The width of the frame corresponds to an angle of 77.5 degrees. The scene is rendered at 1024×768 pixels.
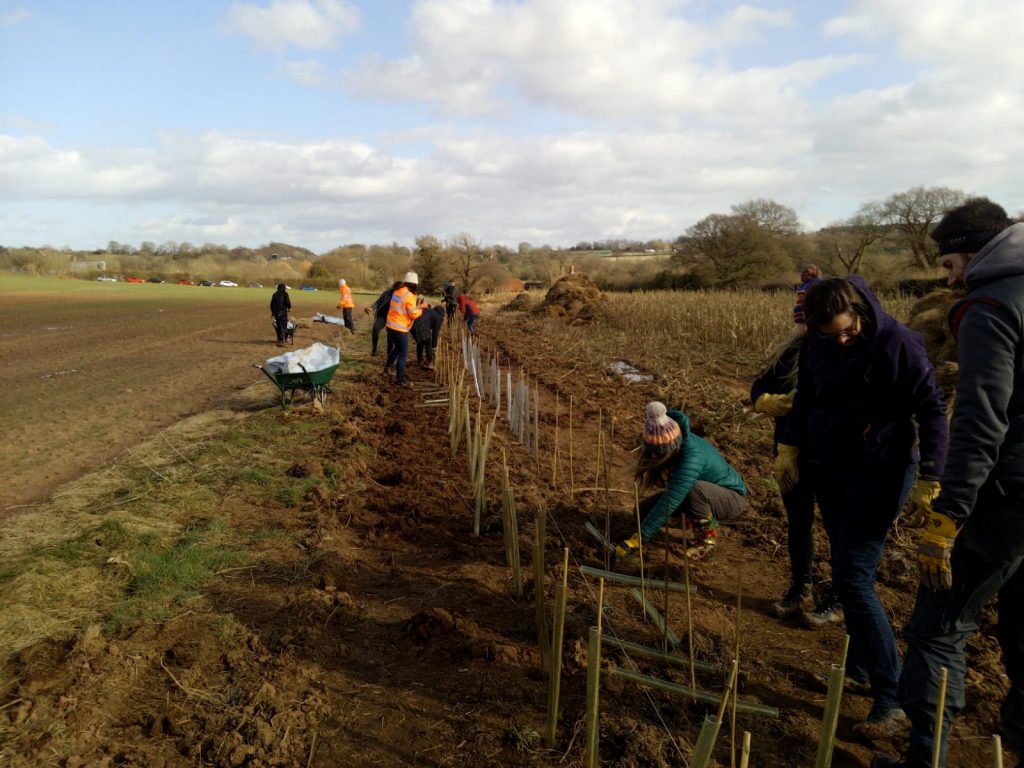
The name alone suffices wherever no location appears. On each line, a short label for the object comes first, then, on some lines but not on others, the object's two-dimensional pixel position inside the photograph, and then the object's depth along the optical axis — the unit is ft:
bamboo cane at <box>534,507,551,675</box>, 8.63
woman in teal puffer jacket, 11.16
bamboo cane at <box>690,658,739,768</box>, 4.81
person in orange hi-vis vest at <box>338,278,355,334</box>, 50.47
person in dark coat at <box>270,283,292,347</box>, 41.47
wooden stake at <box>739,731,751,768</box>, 4.49
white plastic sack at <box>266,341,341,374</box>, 22.72
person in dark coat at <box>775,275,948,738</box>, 7.45
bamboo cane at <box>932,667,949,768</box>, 4.82
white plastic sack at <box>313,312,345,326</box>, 56.59
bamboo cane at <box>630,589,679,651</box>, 8.77
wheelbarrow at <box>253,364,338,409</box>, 22.58
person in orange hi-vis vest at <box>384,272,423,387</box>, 27.96
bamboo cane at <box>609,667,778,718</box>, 7.13
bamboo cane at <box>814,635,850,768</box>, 5.21
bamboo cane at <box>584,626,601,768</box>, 6.04
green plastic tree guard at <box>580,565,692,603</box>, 9.37
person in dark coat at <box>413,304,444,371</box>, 33.76
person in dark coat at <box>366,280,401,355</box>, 33.61
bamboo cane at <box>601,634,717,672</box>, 8.18
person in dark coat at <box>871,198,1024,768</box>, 5.69
